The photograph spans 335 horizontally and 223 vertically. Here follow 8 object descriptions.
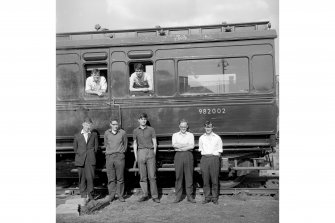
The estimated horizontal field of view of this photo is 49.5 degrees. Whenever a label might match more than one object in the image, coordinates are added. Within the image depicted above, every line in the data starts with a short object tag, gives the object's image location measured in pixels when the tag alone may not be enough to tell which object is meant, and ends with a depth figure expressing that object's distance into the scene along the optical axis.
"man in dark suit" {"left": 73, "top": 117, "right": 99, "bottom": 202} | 8.52
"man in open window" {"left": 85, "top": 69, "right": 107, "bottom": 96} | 9.05
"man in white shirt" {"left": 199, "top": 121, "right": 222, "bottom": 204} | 8.15
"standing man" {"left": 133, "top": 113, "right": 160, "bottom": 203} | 8.48
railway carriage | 8.58
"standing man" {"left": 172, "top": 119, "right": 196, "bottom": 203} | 8.31
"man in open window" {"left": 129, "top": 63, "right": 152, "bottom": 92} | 8.90
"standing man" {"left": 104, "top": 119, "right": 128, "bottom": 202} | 8.52
